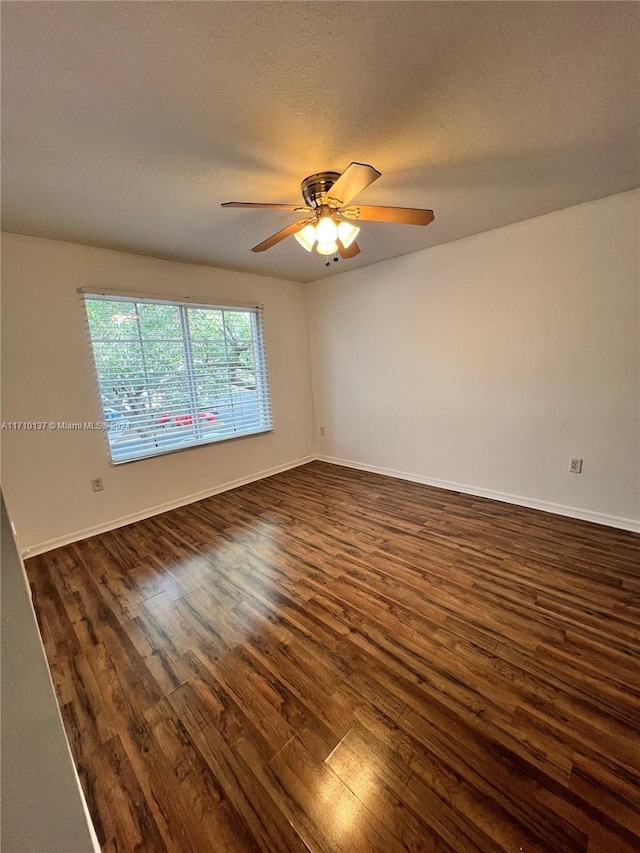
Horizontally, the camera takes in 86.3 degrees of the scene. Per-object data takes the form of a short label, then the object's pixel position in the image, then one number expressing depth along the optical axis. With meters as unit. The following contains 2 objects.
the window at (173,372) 2.96
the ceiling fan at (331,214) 1.74
